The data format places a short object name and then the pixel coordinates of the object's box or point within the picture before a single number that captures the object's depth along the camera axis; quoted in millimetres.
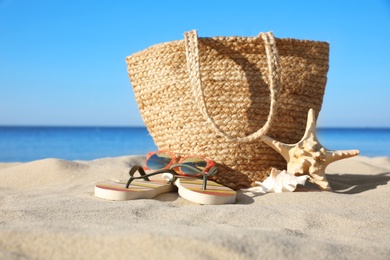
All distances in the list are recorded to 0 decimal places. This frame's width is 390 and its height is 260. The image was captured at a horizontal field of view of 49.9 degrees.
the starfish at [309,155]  1918
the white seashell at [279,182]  1882
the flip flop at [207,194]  1631
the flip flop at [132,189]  1671
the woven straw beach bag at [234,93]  1951
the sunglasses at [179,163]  1931
